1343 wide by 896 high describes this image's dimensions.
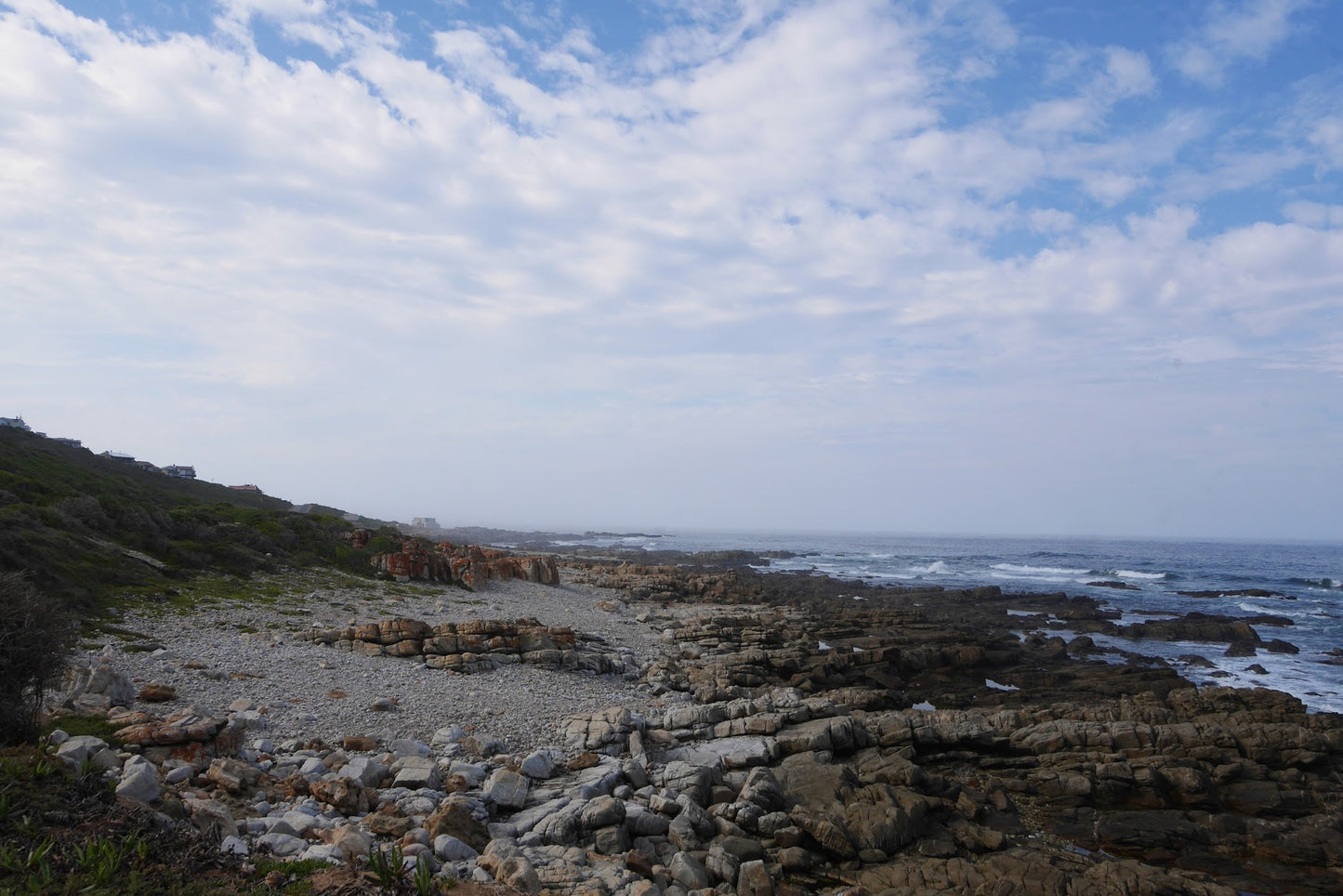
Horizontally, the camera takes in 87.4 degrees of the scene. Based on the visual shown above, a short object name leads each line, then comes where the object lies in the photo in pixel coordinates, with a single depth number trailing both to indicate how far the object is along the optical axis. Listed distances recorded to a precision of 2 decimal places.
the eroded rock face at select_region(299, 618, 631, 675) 19.20
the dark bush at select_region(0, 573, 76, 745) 9.11
